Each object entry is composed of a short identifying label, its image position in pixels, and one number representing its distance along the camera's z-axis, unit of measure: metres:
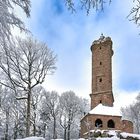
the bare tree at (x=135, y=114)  28.08
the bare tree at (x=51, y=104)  24.06
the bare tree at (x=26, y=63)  12.47
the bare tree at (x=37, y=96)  19.79
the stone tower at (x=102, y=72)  20.74
